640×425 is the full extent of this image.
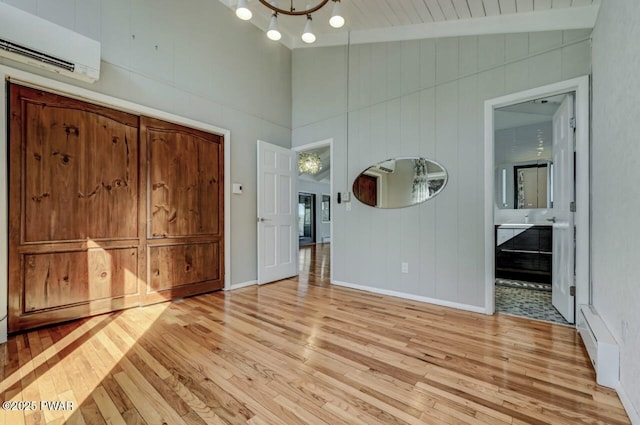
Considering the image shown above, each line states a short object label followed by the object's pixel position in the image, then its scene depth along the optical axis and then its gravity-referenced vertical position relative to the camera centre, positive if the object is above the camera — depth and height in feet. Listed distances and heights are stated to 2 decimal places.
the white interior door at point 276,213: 13.08 -0.10
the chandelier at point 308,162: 22.44 +3.92
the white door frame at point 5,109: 7.08 +3.41
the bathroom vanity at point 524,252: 13.61 -2.05
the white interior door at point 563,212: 8.26 -0.03
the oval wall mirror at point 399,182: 10.32 +1.14
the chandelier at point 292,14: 7.63 +5.48
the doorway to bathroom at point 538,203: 7.86 +0.34
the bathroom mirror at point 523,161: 14.30 +2.87
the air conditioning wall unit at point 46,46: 6.84 +4.34
